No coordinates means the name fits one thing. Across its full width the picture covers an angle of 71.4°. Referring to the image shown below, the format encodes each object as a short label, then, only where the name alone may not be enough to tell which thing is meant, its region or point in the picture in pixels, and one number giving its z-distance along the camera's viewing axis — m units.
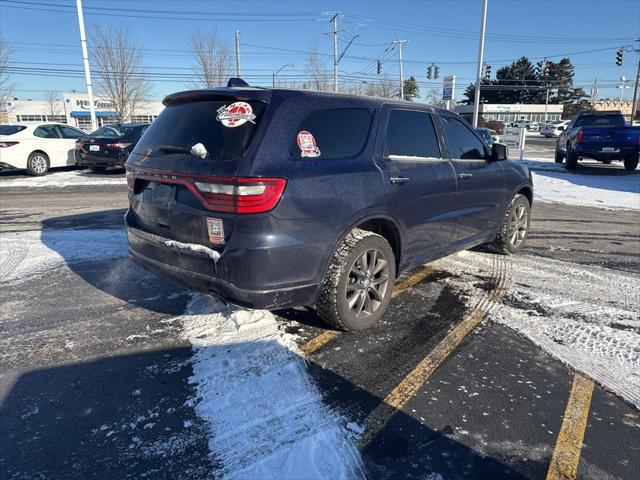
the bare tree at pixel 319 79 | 41.31
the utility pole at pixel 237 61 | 34.56
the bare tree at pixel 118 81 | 32.78
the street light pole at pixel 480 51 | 23.87
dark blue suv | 2.84
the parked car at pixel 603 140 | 14.52
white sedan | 13.01
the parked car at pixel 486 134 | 20.50
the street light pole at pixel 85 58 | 22.83
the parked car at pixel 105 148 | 13.84
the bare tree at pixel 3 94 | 27.99
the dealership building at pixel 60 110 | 64.75
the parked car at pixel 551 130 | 54.47
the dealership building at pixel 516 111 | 81.69
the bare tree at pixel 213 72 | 34.12
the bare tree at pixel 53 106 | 76.13
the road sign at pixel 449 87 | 28.12
